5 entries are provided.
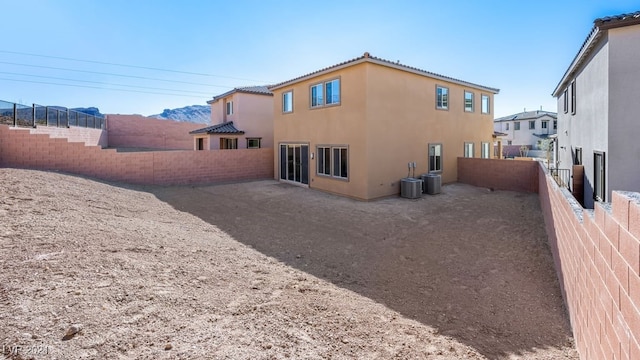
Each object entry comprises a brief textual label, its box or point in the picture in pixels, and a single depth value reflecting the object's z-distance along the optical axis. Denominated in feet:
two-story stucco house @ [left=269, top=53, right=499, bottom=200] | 43.16
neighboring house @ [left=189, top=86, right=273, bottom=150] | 75.62
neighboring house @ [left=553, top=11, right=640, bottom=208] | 26.16
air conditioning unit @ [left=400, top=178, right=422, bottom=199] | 45.01
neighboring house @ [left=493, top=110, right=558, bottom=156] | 144.77
